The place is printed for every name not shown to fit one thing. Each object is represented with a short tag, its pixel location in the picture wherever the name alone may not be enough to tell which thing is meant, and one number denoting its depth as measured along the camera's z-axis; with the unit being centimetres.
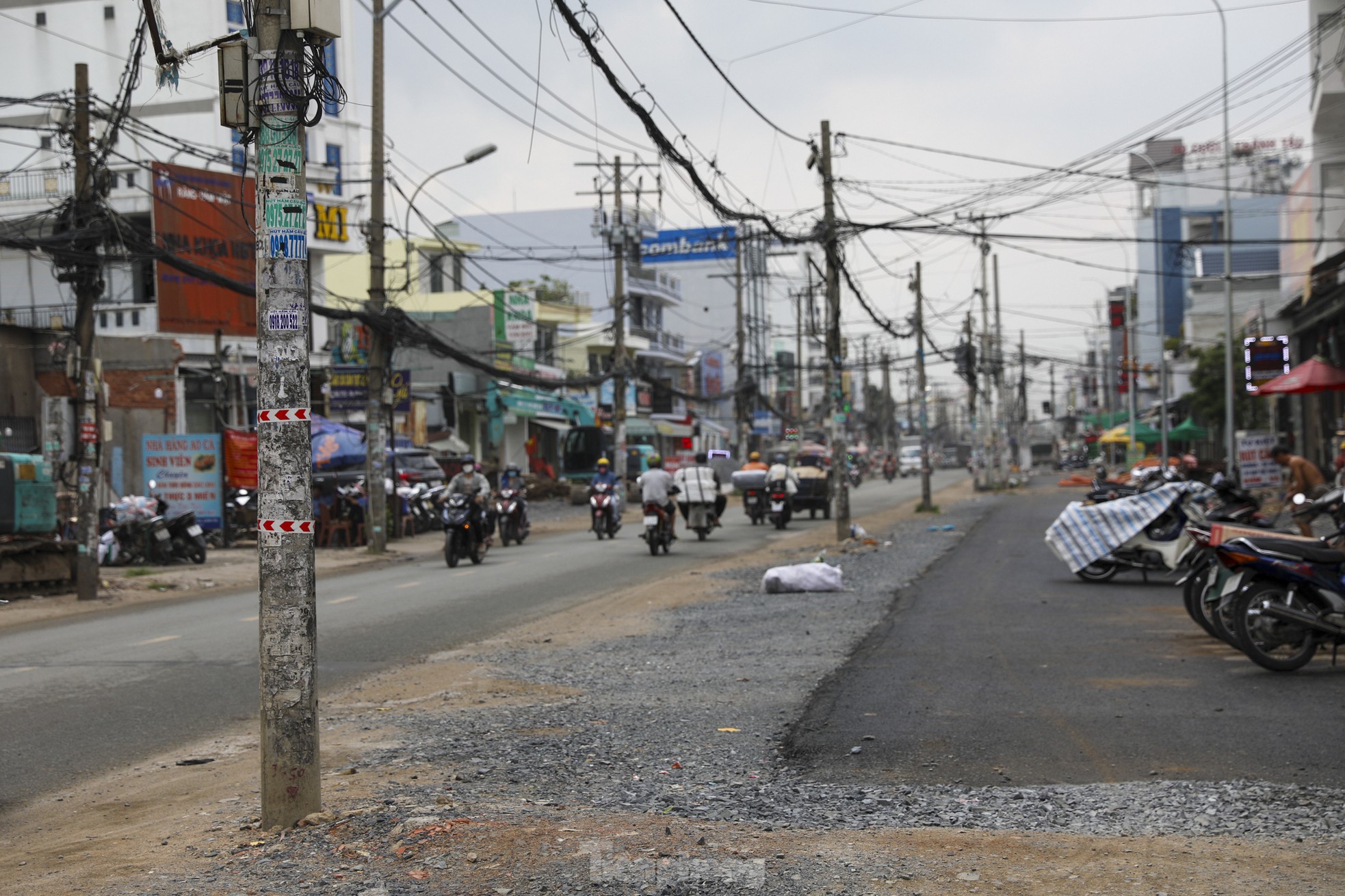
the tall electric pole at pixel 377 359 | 2389
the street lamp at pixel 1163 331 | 4463
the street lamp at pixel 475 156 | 2631
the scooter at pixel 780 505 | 3186
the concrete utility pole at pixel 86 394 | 1725
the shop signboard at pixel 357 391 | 2778
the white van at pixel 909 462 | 9558
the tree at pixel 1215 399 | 4309
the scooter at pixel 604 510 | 2880
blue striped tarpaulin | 1606
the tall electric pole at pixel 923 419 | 4050
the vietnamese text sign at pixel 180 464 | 2491
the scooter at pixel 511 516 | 2756
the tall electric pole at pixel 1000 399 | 5894
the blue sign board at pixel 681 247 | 9462
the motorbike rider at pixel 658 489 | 2388
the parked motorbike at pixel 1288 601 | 946
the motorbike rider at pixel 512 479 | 3350
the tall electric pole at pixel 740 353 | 5719
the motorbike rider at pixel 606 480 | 2933
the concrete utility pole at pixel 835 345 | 2666
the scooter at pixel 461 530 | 2205
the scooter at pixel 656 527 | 2366
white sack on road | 1623
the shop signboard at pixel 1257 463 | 2662
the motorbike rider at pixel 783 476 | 3247
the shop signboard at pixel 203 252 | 3534
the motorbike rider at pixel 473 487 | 2247
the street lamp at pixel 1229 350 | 3403
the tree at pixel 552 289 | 6312
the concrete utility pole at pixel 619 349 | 4134
